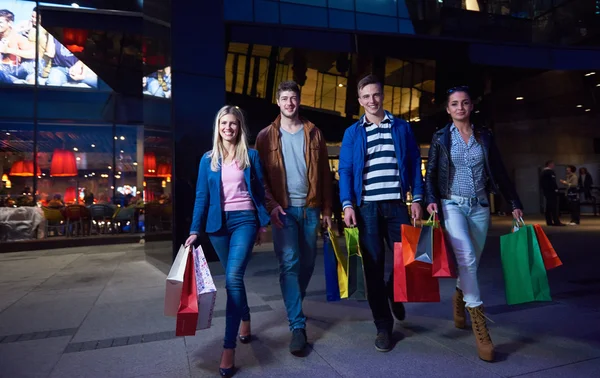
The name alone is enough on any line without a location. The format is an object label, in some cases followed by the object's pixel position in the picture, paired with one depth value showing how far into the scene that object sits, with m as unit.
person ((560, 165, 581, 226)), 13.16
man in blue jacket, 3.21
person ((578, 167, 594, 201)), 15.08
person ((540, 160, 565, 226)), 12.38
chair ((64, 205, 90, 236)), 13.27
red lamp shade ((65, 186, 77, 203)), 16.05
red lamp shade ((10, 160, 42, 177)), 15.35
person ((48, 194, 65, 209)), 14.02
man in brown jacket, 3.26
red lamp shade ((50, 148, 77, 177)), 16.02
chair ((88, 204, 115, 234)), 13.55
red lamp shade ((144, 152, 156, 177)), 7.68
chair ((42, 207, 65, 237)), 12.84
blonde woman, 3.01
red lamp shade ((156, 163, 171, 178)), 6.80
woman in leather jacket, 3.12
